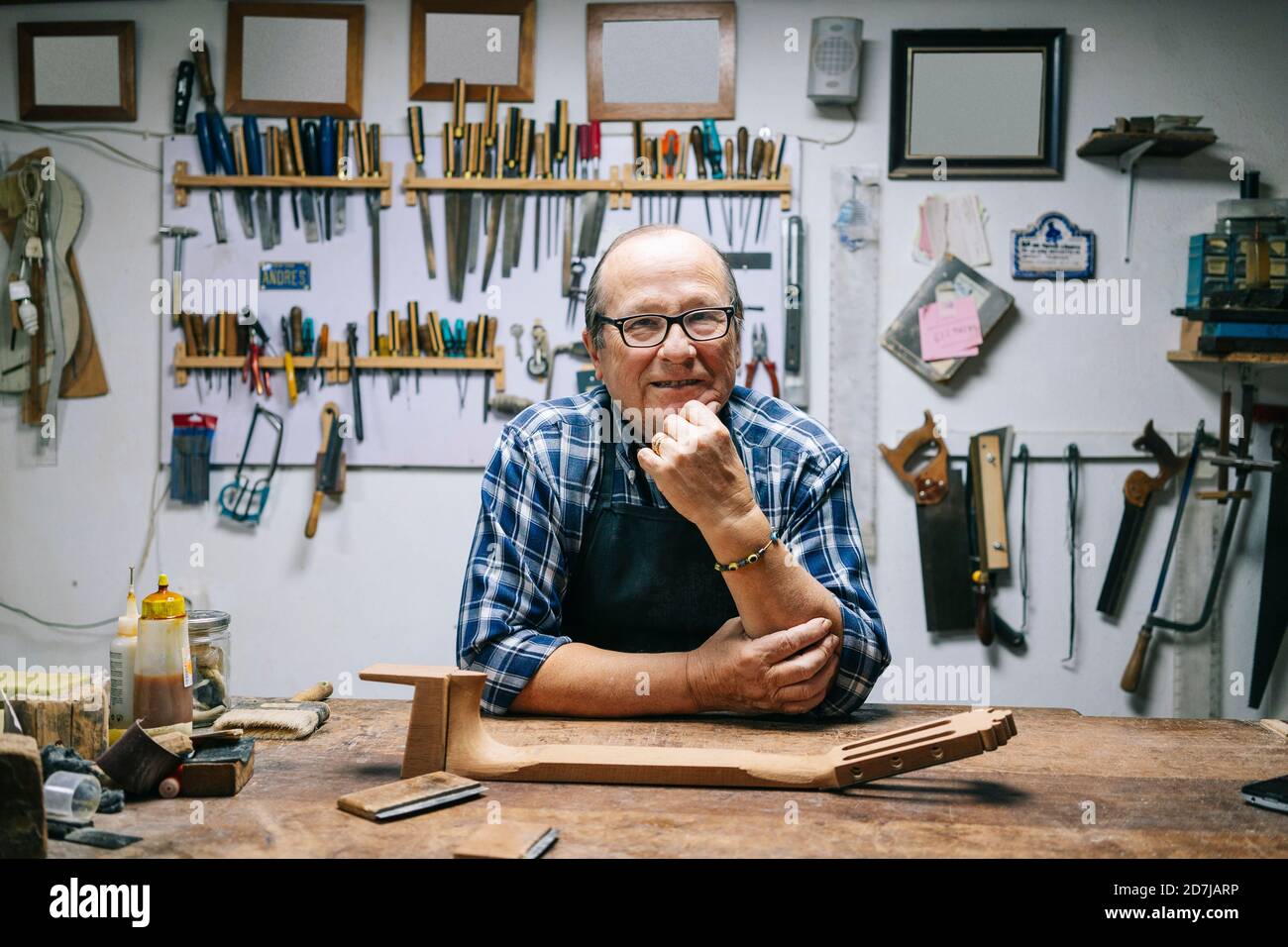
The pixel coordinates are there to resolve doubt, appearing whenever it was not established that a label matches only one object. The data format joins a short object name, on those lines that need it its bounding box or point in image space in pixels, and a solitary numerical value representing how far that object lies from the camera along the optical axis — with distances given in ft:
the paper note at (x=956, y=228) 12.01
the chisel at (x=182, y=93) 12.17
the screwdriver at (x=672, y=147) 11.96
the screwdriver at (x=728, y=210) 12.01
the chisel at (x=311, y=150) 12.14
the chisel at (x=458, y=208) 12.05
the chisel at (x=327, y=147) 12.07
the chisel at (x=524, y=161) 12.00
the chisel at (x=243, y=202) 12.21
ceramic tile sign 11.95
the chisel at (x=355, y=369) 12.14
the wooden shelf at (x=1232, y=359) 11.27
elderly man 5.73
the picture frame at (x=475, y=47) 12.13
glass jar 5.68
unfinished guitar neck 4.65
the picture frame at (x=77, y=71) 12.28
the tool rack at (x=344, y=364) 12.05
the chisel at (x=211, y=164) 12.11
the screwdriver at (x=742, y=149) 11.84
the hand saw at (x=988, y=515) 11.85
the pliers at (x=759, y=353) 12.03
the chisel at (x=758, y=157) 11.93
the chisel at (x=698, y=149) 11.93
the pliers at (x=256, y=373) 12.10
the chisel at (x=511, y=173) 12.01
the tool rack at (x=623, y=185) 11.87
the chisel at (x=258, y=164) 12.17
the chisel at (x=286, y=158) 12.14
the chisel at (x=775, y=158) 11.95
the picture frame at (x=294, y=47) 12.21
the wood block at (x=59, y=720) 4.82
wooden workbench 3.97
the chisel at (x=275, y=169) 12.13
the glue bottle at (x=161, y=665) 5.14
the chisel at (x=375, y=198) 12.14
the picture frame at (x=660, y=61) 12.02
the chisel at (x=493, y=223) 12.09
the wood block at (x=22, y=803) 3.77
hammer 12.25
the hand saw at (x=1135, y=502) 11.85
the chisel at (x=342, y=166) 12.12
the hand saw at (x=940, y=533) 11.94
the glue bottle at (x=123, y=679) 5.21
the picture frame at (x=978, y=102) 11.87
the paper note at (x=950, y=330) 11.91
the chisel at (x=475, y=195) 12.02
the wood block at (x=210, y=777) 4.47
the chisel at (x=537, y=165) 11.98
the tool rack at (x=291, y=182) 12.07
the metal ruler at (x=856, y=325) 12.05
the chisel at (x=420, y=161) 12.09
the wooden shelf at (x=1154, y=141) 11.27
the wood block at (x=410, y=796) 4.23
